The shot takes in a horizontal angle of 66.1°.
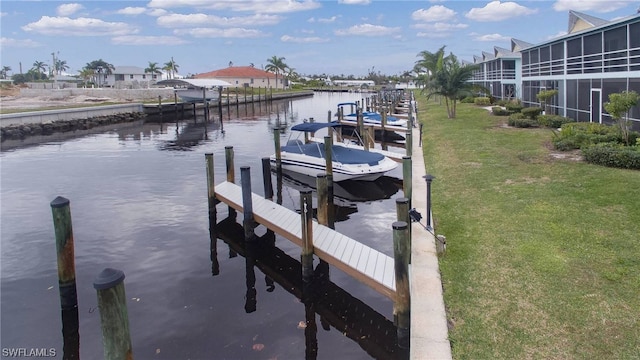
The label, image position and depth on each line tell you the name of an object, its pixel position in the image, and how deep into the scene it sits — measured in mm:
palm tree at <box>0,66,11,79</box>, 176650
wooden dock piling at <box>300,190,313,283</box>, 11078
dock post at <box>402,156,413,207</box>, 15245
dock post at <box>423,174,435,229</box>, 12366
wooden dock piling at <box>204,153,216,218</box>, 16641
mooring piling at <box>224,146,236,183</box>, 17966
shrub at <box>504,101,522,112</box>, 39050
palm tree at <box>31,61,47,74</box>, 160512
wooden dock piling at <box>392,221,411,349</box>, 8398
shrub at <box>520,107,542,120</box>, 33594
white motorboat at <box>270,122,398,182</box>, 21250
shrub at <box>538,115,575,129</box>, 29253
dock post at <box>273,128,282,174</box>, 24156
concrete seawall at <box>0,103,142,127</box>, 43656
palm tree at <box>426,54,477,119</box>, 40125
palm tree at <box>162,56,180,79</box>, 142125
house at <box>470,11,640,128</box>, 22281
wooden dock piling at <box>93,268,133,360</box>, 5984
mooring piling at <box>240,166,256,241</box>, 14180
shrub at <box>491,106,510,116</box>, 40281
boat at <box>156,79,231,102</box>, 67744
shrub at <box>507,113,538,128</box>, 31391
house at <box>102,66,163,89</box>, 126225
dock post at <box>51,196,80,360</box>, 9680
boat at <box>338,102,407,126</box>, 38469
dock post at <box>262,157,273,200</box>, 18875
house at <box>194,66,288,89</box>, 132375
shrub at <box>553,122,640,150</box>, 20406
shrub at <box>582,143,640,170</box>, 17141
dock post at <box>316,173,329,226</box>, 12922
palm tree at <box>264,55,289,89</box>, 138625
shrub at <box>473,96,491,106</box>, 53875
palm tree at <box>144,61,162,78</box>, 140875
